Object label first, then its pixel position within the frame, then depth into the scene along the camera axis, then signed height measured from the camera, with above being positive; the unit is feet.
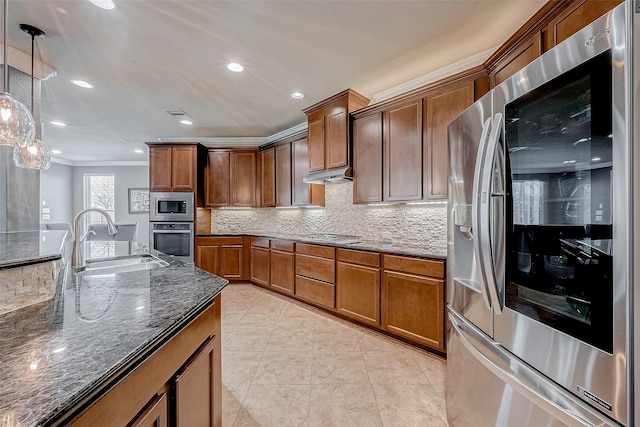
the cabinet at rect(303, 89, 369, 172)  11.19 +3.55
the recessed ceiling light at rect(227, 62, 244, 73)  9.05 +4.85
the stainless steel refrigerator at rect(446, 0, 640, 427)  2.26 -0.27
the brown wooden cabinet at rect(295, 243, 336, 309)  11.08 -2.63
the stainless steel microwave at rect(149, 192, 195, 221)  16.07 +0.29
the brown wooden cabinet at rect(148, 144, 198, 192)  16.25 +2.72
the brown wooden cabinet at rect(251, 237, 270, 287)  14.60 -2.66
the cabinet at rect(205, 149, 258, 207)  17.08 +2.11
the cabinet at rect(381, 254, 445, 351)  7.84 -2.64
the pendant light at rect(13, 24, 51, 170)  8.25 +1.75
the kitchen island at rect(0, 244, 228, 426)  1.89 -1.21
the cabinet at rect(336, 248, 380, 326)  9.46 -2.65
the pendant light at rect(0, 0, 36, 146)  6.01 +2.10
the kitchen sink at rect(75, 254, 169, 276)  6.04 -1.25
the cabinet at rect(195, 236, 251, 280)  16.01 -2.56
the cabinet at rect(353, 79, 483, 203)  8.67 +2.41
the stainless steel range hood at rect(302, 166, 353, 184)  11.10 +1.53
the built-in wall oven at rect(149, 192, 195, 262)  16.05 -0.70
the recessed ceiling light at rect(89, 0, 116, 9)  6.27 +4.81
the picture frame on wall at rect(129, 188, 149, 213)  26.50 +1.15
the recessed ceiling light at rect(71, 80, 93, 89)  10.35 +4.92
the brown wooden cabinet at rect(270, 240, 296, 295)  12.96 -2.67
